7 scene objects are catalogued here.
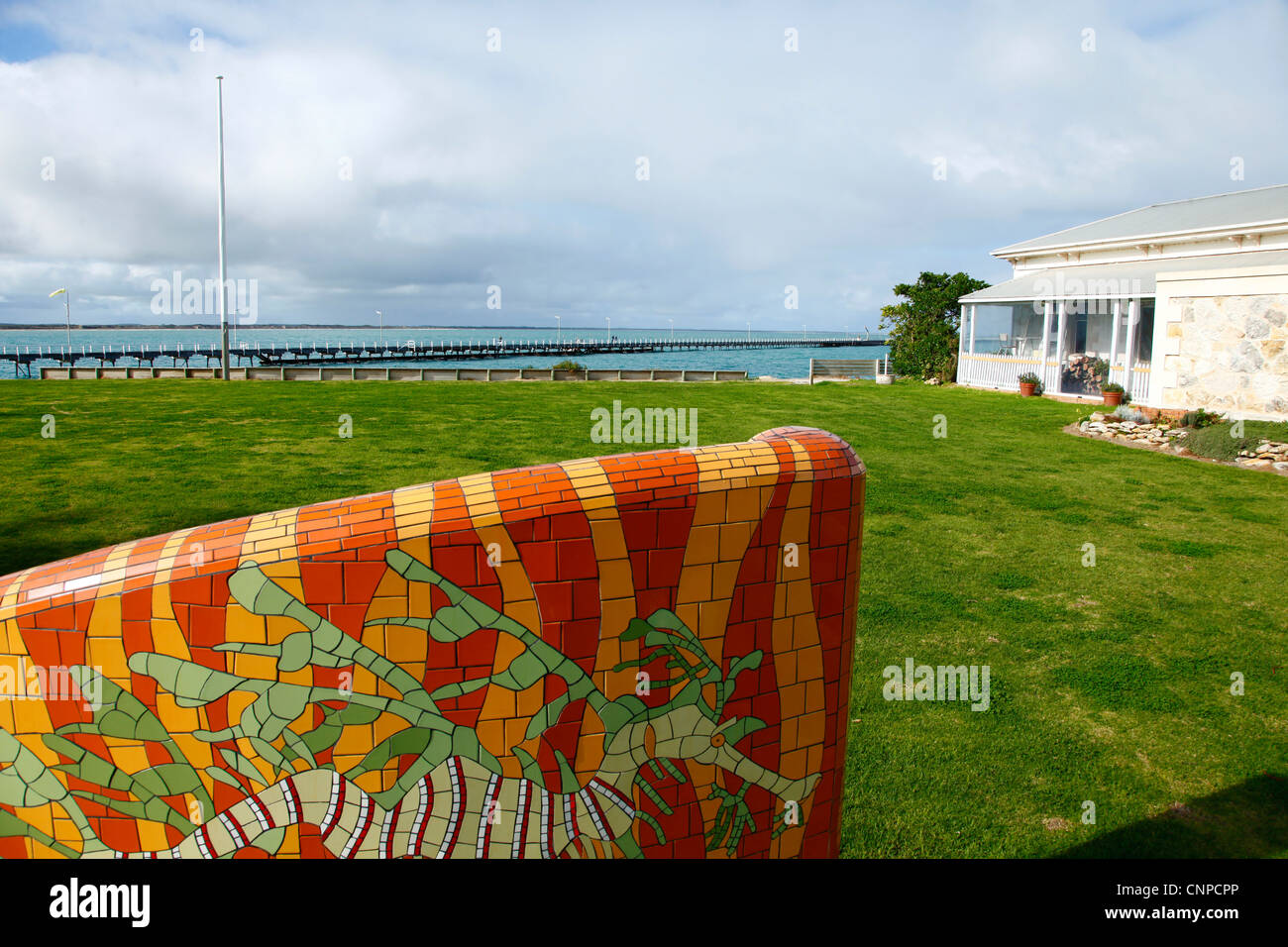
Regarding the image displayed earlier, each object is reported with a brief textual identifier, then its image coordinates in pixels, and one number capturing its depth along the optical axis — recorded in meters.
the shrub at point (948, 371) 29.01
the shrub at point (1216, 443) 13.70
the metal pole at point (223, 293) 26.56
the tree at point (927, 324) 29.86
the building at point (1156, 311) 15.85
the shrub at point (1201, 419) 15.22
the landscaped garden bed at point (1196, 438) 13.45
